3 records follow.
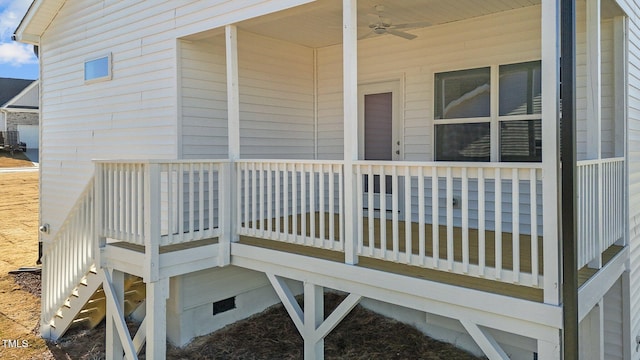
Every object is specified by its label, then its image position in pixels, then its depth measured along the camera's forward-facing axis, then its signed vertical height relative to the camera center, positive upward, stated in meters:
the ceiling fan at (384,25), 4.71 +1.70
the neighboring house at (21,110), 31.20 +5.29
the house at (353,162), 3.25 +0.20
